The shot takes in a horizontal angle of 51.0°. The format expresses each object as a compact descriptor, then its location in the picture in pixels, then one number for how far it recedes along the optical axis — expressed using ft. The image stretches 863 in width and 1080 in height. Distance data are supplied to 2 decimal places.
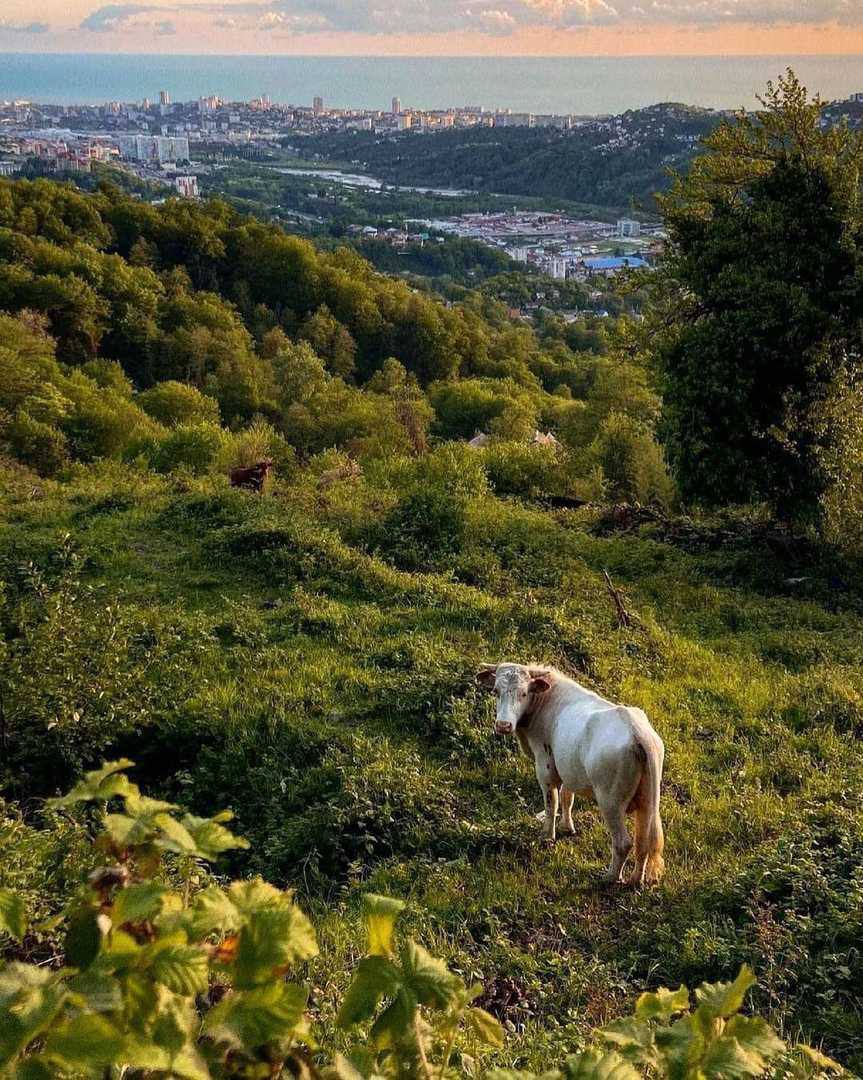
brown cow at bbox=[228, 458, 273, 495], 65.31
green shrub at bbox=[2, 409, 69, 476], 87.40
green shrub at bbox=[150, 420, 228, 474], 81.76
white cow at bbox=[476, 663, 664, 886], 20.07
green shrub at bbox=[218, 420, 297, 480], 79.56
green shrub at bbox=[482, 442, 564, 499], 67.41
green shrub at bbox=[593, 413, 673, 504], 76.59
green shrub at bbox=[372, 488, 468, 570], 48.44
